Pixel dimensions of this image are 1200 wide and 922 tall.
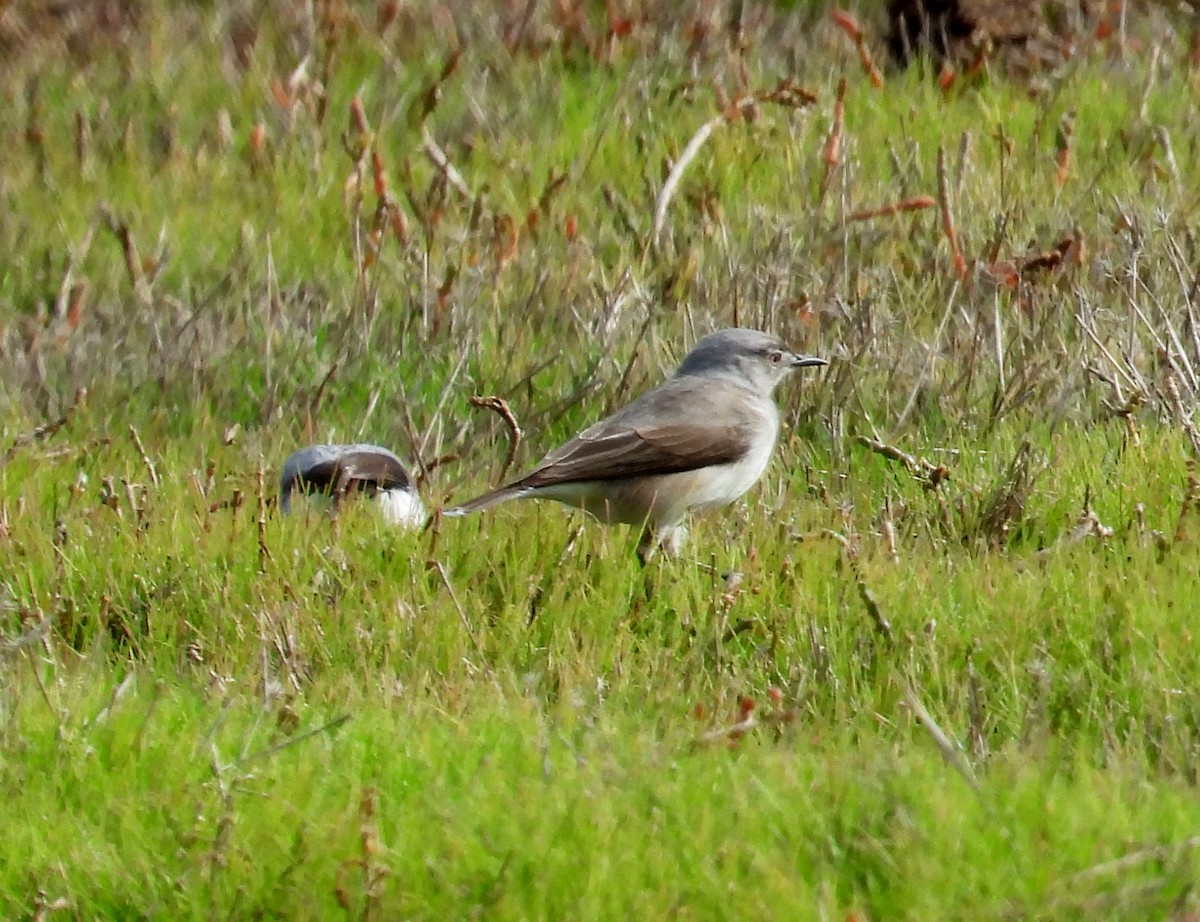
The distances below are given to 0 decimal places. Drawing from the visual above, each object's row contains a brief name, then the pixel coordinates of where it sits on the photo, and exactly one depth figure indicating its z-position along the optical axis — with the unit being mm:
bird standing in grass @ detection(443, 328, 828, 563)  13727
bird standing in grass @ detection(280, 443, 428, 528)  13453
